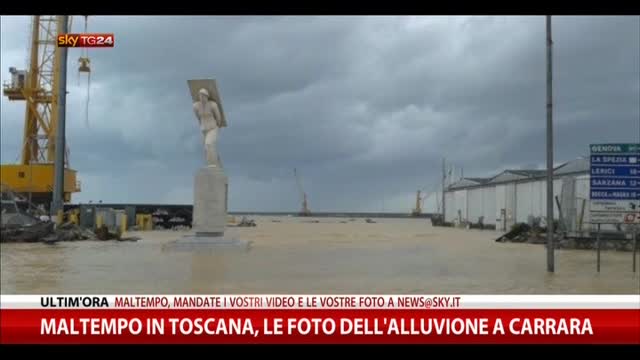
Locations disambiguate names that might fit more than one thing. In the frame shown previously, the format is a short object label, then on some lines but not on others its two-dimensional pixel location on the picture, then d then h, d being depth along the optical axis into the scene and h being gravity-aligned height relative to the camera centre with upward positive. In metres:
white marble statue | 22.11 +2.76
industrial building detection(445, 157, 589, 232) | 28.43 +1.02
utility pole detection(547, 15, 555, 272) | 15.16 +1.15
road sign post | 15.31 +0.67
